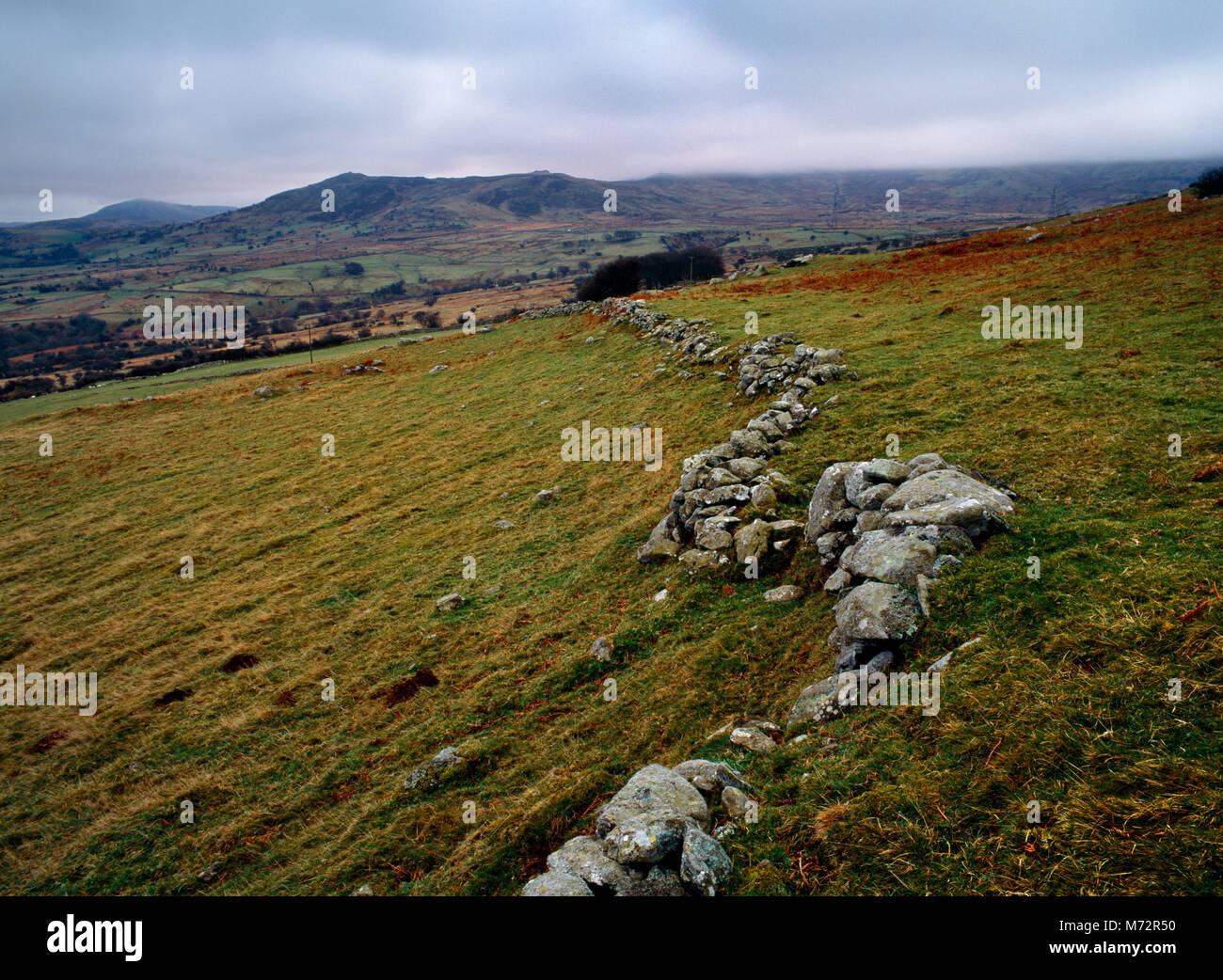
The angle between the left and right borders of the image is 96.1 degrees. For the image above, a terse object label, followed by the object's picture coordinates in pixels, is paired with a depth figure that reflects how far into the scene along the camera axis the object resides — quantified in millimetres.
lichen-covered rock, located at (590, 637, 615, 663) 9484
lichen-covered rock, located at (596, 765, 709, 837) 5043
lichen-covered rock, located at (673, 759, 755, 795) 5535
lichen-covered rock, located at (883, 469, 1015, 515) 7879
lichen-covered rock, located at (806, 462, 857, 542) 9219
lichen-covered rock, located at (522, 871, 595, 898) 4364
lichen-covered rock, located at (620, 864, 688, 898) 4367
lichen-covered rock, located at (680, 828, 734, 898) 4293
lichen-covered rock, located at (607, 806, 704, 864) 4484
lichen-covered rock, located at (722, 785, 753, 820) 5094
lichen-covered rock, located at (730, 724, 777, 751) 6207
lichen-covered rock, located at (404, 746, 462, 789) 7953
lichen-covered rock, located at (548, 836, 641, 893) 4445
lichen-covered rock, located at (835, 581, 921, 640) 6426
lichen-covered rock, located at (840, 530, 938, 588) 6891
